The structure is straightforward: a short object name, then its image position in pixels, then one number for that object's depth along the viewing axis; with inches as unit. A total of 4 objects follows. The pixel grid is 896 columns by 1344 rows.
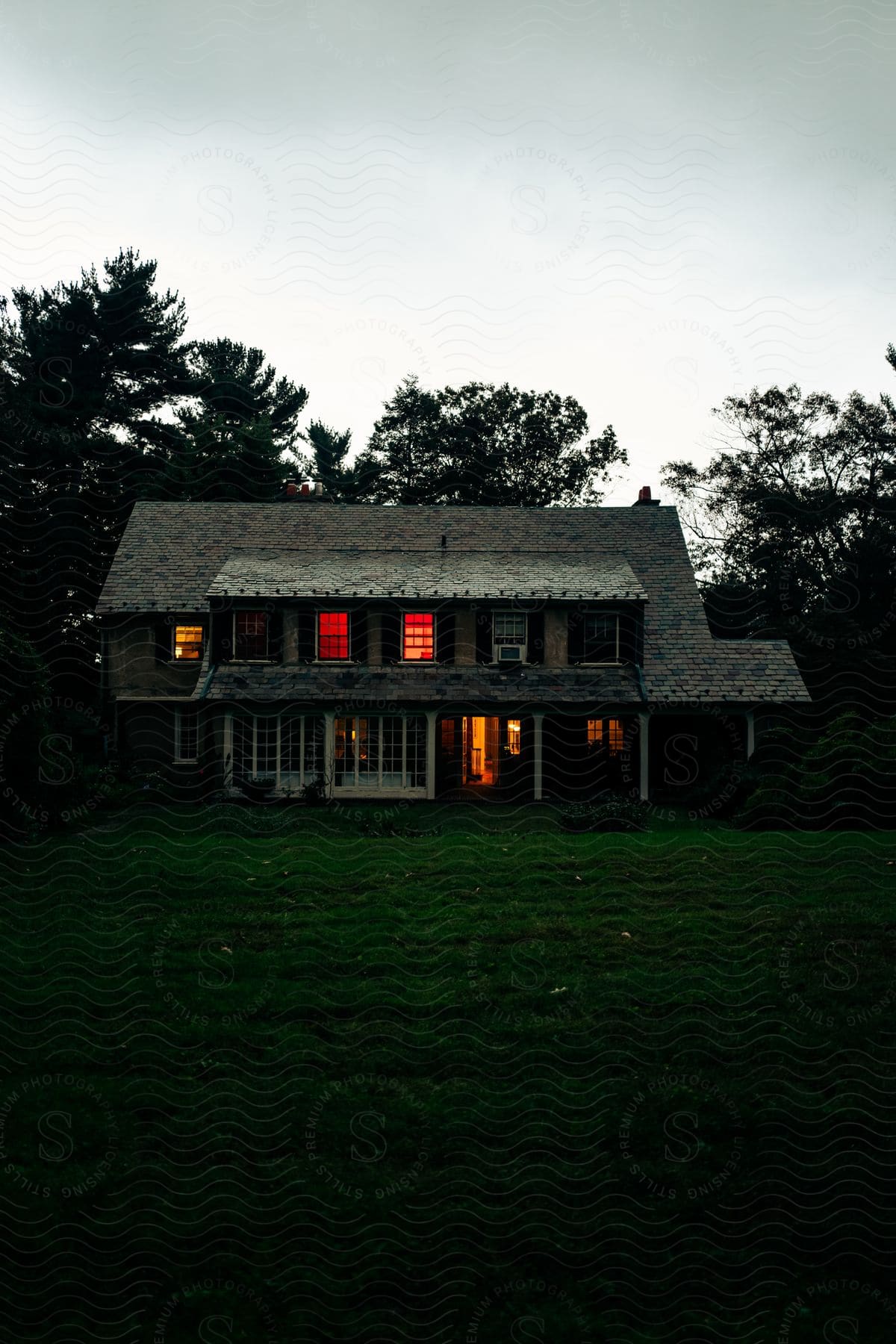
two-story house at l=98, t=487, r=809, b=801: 809.5
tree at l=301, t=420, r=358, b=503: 1872.5
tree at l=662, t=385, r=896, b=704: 1191.6
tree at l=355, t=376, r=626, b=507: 1556.3
